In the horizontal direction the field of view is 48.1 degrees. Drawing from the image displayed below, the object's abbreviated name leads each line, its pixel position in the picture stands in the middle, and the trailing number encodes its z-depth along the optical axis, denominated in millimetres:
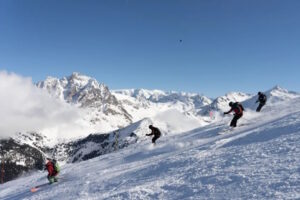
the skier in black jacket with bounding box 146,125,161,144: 31827
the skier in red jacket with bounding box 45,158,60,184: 25594
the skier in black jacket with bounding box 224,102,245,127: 27266
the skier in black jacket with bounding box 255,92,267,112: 34281
